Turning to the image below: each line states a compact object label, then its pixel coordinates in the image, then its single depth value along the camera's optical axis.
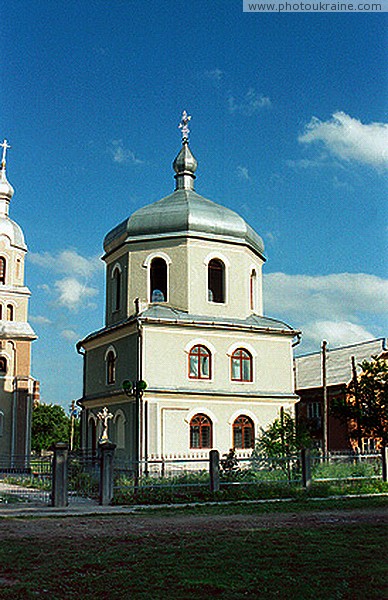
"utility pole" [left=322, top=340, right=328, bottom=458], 33.80
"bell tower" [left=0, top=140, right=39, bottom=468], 38.62
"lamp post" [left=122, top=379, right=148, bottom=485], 23.78
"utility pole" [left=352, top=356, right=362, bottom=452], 33.93
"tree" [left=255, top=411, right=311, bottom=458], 25.92
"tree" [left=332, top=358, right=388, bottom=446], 33.62
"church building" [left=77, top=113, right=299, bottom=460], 26.75
